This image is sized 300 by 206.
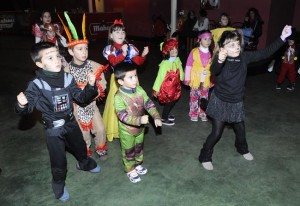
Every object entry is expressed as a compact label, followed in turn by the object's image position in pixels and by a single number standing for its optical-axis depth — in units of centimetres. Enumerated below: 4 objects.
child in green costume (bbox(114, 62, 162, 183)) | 314
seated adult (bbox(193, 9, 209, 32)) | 1040
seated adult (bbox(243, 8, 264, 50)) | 927
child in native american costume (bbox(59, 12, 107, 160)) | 353
